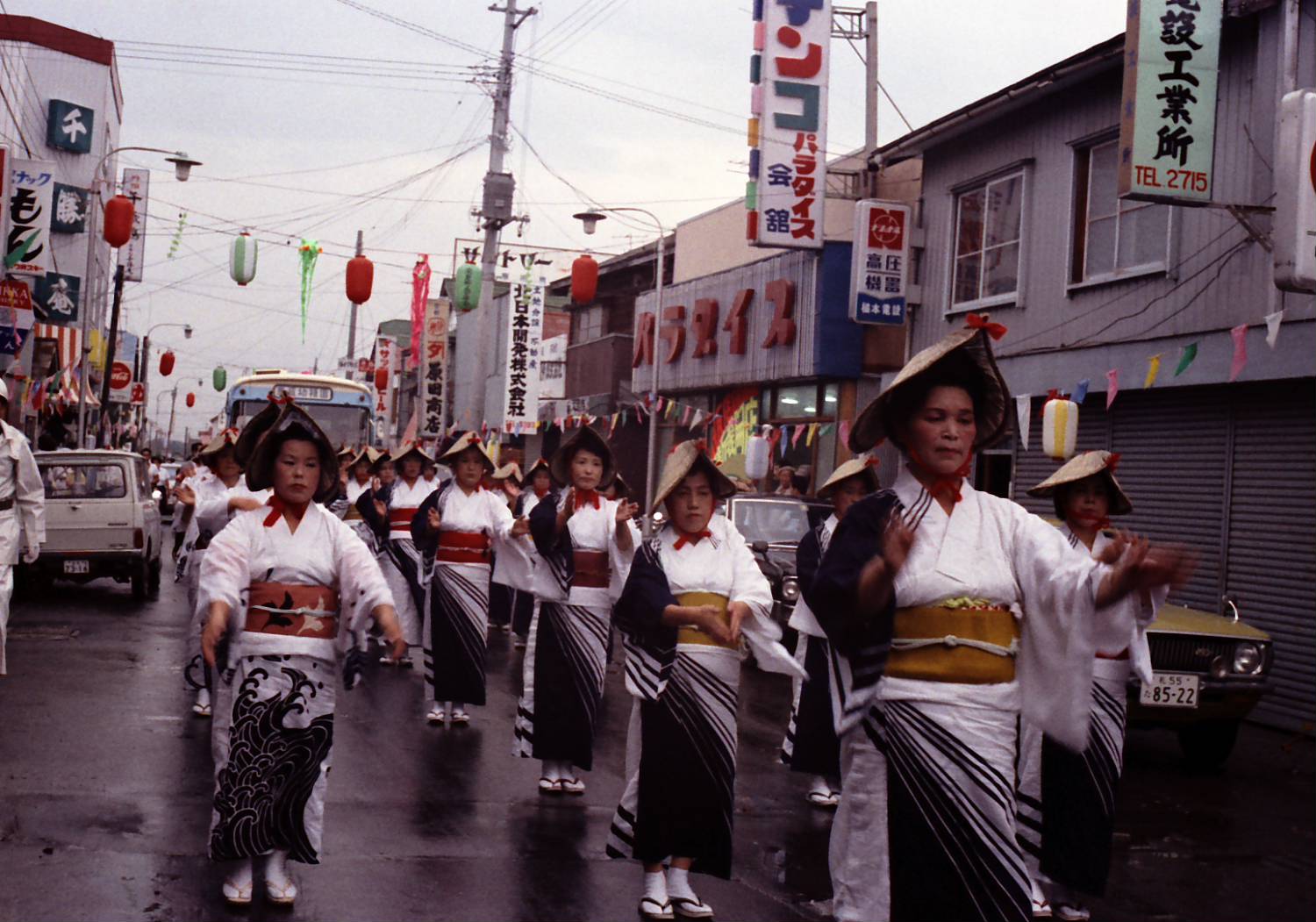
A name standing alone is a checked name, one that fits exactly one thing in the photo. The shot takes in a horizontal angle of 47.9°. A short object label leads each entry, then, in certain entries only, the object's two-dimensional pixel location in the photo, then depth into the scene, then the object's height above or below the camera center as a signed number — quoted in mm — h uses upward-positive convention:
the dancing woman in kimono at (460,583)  10273 -909
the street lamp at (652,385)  28844 +1606
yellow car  9469 -1133
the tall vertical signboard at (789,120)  19984 +4805
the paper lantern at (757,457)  24203 +258
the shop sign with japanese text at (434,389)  45000 +1979
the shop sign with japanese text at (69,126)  40094 +8346
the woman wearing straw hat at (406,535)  13203 -757
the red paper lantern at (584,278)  26047 +3264
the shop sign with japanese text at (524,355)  37875 +2646
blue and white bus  26062 +770
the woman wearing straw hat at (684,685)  5988 -907
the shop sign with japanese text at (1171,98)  12406 +3353
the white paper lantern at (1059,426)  15047 +657
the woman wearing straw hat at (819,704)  8125 -1277
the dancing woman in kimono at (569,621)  8156 -911
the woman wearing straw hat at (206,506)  9859 -451
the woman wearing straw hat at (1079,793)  6105 -1265
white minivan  17781 -1026
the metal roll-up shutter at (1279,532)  12352 -251
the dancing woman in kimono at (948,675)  3932 -511
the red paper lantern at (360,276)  23531 +2757
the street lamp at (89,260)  28958 +3525
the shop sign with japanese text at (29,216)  21266 +3091
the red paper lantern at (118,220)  22391 +3246
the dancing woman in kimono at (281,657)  5684 -826
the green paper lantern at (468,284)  28531 +3298
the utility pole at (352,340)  56938 +4168
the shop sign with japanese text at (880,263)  19891 +2924
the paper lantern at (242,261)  25438 +3110
